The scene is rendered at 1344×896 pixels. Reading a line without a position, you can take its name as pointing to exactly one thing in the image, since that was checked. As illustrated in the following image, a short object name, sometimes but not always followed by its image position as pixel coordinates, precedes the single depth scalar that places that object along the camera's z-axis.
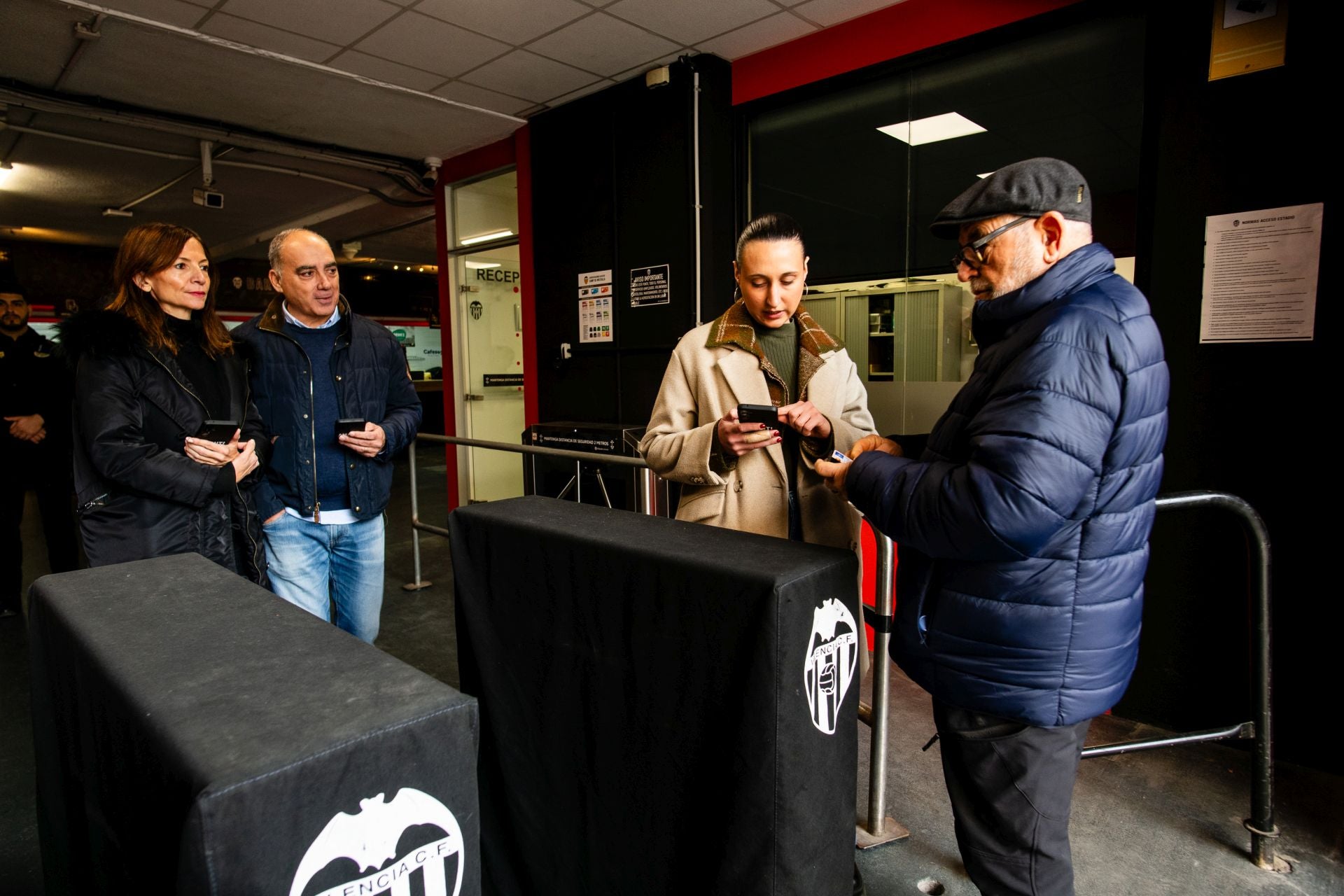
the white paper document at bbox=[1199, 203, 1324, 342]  2.14
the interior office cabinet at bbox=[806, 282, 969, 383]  3.39
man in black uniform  3.46
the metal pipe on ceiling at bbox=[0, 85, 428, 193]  4.21
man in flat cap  1.01
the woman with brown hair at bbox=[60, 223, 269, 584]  1.65
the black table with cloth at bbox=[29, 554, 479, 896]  0.52
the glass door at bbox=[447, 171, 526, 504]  5.80
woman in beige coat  1.47
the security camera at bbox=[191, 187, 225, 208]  5.44
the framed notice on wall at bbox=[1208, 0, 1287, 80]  2.13
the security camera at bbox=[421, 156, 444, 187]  5.69
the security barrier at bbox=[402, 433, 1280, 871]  1.73
